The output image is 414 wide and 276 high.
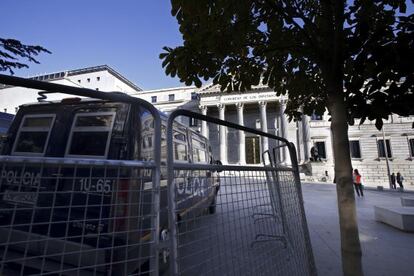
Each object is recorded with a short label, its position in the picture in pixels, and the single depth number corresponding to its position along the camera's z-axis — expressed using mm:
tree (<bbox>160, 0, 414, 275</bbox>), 2262
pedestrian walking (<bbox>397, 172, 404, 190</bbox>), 27731
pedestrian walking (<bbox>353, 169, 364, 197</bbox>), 16005
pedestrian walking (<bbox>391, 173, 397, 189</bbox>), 30220
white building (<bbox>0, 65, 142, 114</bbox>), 71500
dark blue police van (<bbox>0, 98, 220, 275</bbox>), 1642
